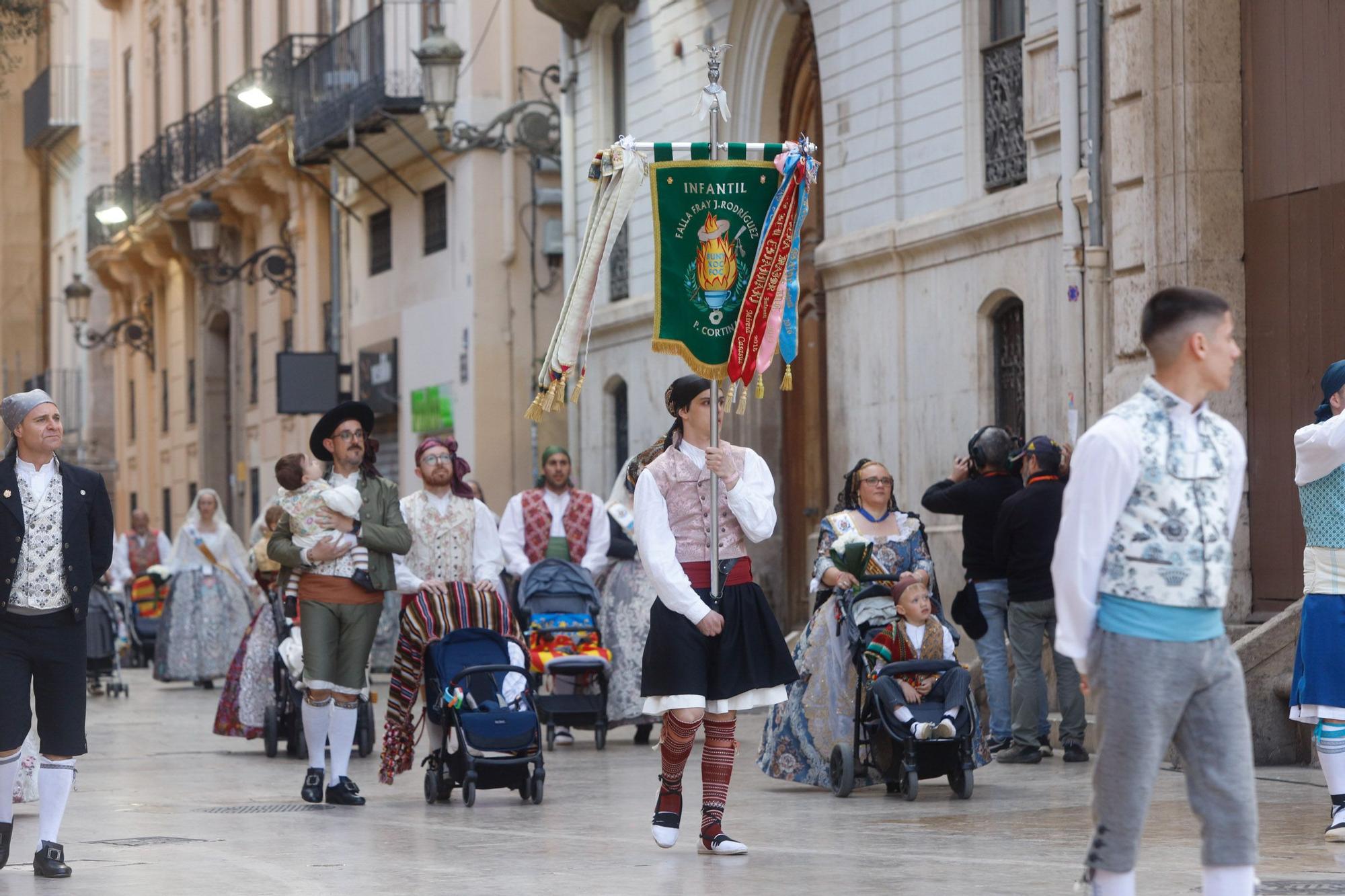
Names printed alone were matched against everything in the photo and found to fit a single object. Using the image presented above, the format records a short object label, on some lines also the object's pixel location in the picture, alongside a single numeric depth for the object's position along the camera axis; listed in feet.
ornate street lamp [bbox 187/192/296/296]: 95.50
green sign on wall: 93.71
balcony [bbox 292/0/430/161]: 92.99
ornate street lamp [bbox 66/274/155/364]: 129.49
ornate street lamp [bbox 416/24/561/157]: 83.25
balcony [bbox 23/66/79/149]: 163.53
